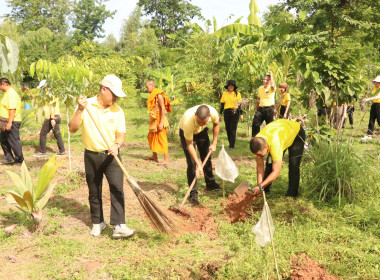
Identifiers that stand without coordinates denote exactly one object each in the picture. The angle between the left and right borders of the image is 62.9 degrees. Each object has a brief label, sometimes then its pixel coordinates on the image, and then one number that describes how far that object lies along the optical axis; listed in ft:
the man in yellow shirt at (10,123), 19.22
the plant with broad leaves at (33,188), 12.03
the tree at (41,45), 82.23
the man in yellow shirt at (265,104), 21.18
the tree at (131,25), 121.77
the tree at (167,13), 119.34
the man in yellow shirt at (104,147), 10.59
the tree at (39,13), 112.88
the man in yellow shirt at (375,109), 25.43
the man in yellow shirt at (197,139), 12.52
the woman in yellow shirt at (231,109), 23.86
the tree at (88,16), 123.71
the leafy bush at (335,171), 13.01
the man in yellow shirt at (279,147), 11.41
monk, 20.81
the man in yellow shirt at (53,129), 22.52
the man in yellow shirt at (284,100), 22.27
